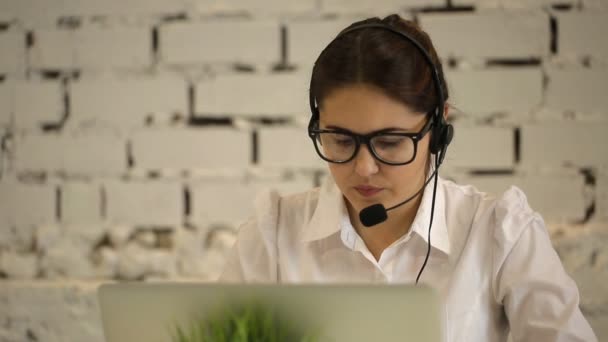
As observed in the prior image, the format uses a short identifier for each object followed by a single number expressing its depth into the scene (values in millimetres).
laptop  2278
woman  2786
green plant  2318
